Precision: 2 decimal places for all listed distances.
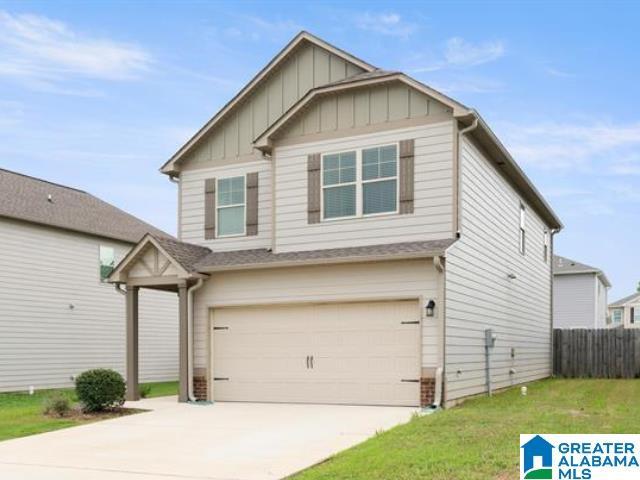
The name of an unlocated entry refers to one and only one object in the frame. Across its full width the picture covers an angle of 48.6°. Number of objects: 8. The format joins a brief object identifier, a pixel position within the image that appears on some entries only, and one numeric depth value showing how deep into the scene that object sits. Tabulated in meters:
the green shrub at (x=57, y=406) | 13.10
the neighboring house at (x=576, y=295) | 37.47
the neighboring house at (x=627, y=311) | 55.44
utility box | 15.87
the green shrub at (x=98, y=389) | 13.12
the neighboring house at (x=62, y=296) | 20.05
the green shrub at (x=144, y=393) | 16.05
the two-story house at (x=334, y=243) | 13.82
